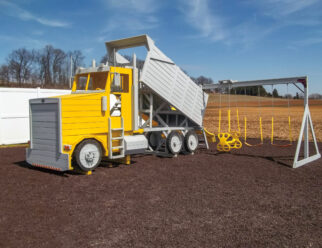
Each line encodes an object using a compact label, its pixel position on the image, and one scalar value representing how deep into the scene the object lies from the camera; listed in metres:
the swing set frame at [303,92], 9.95
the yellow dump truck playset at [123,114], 8.27
